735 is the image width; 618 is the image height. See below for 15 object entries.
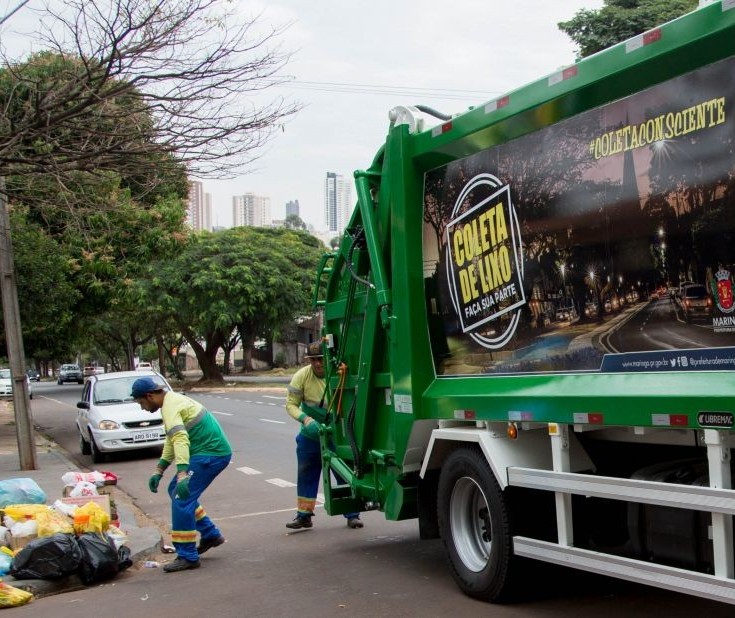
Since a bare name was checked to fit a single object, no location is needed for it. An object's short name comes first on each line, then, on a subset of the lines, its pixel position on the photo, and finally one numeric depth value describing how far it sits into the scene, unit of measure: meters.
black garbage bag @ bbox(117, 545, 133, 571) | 7.09
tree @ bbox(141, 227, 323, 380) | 39.84
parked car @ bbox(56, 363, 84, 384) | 75.12
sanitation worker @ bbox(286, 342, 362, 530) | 8.26
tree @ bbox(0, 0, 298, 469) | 8.79
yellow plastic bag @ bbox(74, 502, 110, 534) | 7.03
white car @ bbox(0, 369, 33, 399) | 47.50
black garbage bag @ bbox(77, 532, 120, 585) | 6.77
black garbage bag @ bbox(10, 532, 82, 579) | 6.68
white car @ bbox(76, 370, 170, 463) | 14.66
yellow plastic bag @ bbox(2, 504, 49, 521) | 7.23
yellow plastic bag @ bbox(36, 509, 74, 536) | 7.05
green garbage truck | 4.02
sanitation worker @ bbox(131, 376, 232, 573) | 6.91
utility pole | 13.02
